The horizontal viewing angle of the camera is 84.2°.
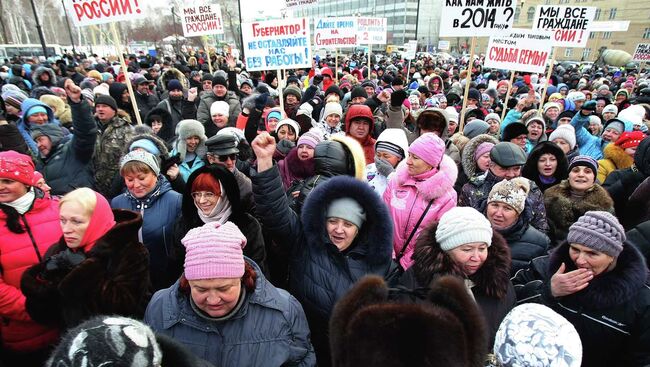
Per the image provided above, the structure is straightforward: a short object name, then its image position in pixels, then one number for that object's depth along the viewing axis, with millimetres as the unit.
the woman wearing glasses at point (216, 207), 2520
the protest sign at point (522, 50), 6395
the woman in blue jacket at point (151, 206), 2824
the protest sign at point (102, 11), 4832
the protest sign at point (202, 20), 8977
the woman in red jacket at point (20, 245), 2178
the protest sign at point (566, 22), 6891
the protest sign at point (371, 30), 12141
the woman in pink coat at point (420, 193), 2963
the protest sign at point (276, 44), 5438
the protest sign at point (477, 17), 5406
